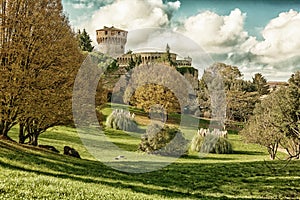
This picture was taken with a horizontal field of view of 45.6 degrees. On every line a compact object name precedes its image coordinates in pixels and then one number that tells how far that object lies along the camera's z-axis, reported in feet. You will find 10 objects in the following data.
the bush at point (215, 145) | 131.54
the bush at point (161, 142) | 118.32
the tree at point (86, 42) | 350.31
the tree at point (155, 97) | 183.01
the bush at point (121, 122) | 170.86
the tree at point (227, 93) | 247.29
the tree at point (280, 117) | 110.50
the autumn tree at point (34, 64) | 68.08
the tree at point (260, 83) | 309.22
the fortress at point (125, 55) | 213.93
